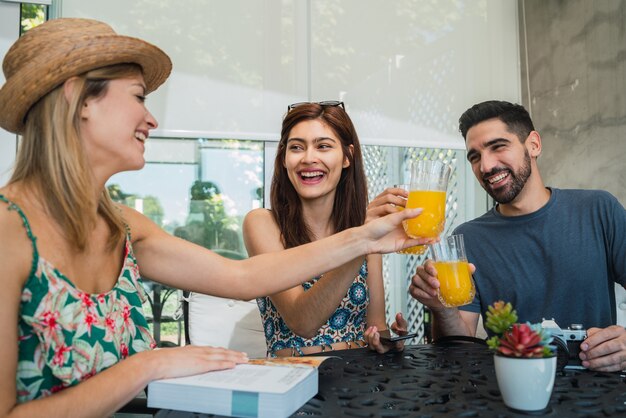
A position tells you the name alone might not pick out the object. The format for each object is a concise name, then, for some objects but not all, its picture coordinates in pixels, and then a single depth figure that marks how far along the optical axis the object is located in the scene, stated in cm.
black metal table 104
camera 133
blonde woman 109
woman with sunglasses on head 218
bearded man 213
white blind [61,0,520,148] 319
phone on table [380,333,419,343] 154
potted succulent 101
